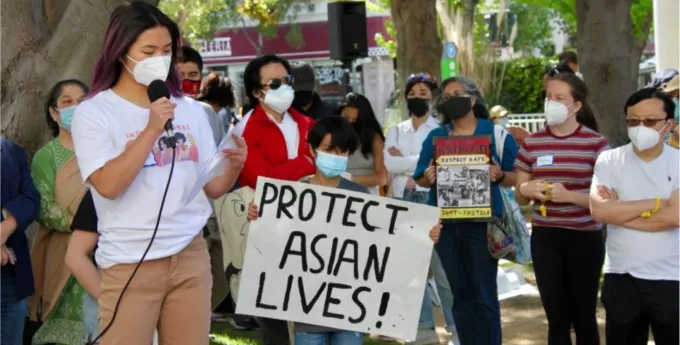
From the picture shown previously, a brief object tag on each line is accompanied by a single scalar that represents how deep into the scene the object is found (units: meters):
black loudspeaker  15.66
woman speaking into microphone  4.27
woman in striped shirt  6.96
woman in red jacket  6.95
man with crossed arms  6.10
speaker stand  16.09
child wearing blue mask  6.19
